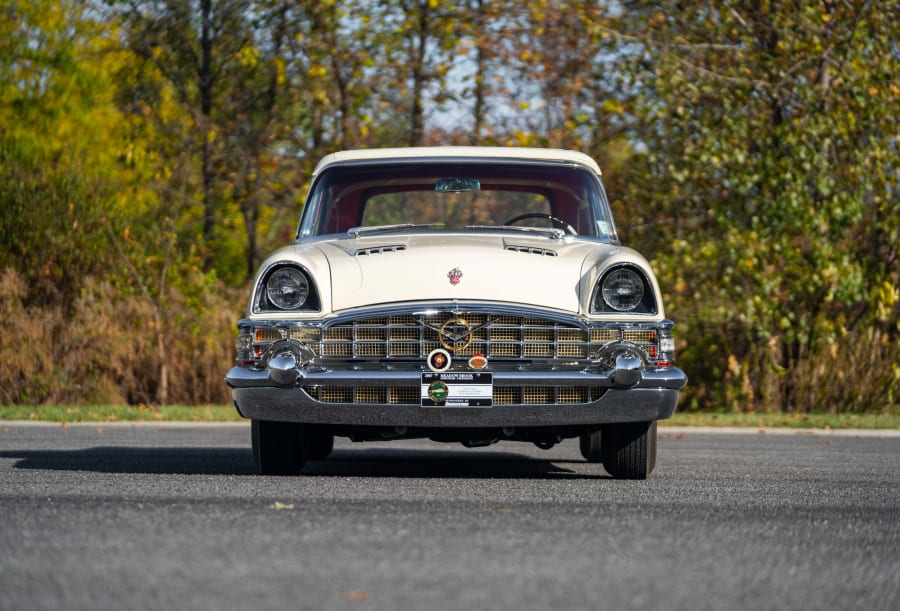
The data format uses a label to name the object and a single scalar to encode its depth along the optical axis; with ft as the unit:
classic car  45.83
